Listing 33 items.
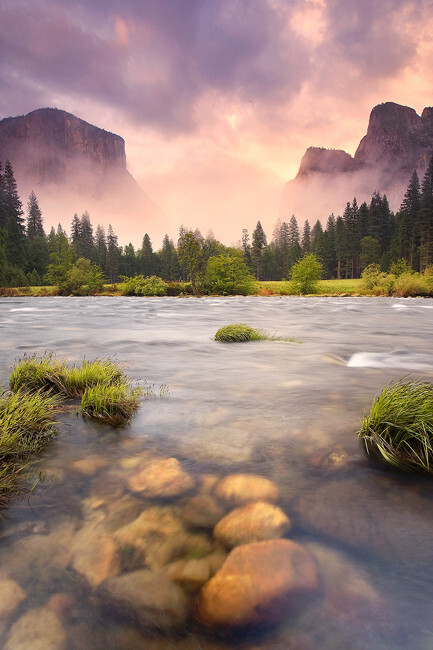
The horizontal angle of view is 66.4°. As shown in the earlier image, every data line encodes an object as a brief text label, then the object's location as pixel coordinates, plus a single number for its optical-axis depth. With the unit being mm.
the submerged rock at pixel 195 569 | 1789
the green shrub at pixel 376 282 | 39844
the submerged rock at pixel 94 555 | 1827
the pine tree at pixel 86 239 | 101856
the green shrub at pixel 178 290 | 47812
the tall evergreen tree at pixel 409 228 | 72188
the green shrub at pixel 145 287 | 47156
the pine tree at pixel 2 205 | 75956
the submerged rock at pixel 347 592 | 1604
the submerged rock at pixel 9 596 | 1615
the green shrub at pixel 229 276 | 44719
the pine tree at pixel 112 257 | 94312
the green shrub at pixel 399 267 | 53684
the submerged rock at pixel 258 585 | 1602
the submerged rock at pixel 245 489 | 2422
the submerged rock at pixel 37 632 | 1463
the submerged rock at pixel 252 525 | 2057
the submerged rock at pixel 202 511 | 2184
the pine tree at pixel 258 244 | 91275
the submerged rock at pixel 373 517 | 2023
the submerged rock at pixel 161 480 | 2510
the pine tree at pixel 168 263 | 97812
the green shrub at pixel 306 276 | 43281
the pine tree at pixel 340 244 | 84125
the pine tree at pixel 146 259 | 101581
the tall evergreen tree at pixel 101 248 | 95875
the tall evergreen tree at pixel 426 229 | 63875
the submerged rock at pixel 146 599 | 1596
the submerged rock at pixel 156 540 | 1914
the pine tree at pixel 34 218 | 103375
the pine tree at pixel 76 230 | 106750
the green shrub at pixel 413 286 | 35188
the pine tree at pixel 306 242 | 101188
